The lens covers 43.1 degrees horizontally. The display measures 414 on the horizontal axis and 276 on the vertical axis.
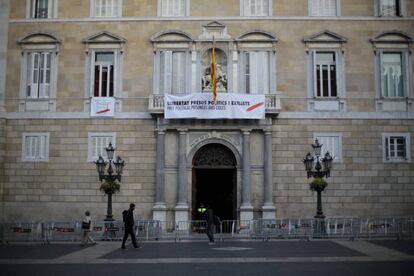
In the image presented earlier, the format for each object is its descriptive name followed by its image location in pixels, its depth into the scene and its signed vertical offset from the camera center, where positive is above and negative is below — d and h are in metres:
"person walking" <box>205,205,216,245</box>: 22.64 -0.81
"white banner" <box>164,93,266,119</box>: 28.53 +5.30
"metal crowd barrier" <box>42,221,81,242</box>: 23.94 -1.26
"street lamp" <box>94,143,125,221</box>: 24.75 +1.34
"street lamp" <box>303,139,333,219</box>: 24.52 +1.56
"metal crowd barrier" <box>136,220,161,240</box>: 24.72 -1.15
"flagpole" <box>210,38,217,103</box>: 28.19 +7.05
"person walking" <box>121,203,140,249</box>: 20.73 -0.77
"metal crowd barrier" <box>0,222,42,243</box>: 23.88 -1.22
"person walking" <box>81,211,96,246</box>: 22.19 -1.12
